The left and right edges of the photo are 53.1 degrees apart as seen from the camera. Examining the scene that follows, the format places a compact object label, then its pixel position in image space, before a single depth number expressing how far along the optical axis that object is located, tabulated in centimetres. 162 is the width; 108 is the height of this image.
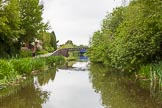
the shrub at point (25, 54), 2210
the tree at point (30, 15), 2071
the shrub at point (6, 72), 965
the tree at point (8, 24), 1776
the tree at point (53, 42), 4481
